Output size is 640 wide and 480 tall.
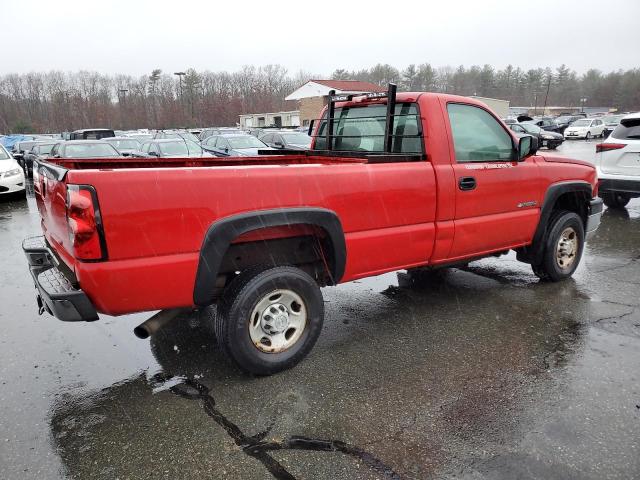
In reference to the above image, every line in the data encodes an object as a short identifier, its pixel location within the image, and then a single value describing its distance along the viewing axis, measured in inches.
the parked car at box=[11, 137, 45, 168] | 860.0
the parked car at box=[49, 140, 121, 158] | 523.5
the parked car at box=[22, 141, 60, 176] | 717.3
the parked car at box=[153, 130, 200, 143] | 822.0
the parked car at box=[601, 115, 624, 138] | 1516.0
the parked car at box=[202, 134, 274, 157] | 612.2
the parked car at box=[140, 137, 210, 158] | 569.3
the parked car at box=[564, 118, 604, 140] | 1422.2
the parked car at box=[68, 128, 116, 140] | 934.4
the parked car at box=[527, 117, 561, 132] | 1577.3
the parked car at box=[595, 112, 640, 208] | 338.0
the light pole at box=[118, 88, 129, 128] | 3053.6
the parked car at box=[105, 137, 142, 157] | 665.0
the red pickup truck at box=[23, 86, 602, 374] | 108.3
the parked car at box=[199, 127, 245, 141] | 1094.2
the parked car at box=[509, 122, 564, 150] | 1121.8
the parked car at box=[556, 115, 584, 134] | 1711.1
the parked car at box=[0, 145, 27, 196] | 468.4
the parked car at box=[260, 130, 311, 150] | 658.6
